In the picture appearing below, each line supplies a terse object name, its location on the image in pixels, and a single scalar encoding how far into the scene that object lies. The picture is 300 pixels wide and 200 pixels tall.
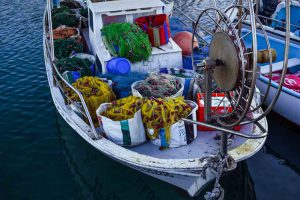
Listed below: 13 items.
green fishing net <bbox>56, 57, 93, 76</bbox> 8.50
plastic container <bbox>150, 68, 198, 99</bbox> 7.30
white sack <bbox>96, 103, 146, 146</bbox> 5.93
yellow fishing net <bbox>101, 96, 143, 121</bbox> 6.04
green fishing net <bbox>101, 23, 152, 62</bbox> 7.77
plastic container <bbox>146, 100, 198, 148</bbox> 5.98
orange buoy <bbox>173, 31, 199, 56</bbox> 9.08
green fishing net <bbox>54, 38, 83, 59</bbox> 9.81
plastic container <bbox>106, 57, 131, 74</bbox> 7.50
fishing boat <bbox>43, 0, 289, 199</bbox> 3.96
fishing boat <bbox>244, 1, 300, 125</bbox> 8.73
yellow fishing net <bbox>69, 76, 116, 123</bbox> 6.87
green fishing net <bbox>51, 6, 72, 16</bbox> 13.18
